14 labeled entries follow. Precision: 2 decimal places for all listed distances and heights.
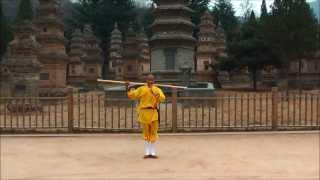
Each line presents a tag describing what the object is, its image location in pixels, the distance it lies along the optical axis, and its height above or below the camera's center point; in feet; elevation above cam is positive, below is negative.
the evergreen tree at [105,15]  188.44 +24.17
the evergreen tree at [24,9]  131.64 +19.63
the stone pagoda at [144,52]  164.25 +9.60
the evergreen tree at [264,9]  127.97 +20.58
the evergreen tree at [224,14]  219.41 +28.93
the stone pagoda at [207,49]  143.64 +9.70
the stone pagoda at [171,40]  91.40 +7.38
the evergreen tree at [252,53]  120.57 +6.77
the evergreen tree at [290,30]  111.96 +11.14
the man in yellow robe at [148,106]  33.37 -1.57
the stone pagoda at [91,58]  149.79 +6.88
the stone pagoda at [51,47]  96.94 +6.42
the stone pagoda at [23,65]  74.28 +2.28
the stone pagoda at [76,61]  147.96 +5.78
